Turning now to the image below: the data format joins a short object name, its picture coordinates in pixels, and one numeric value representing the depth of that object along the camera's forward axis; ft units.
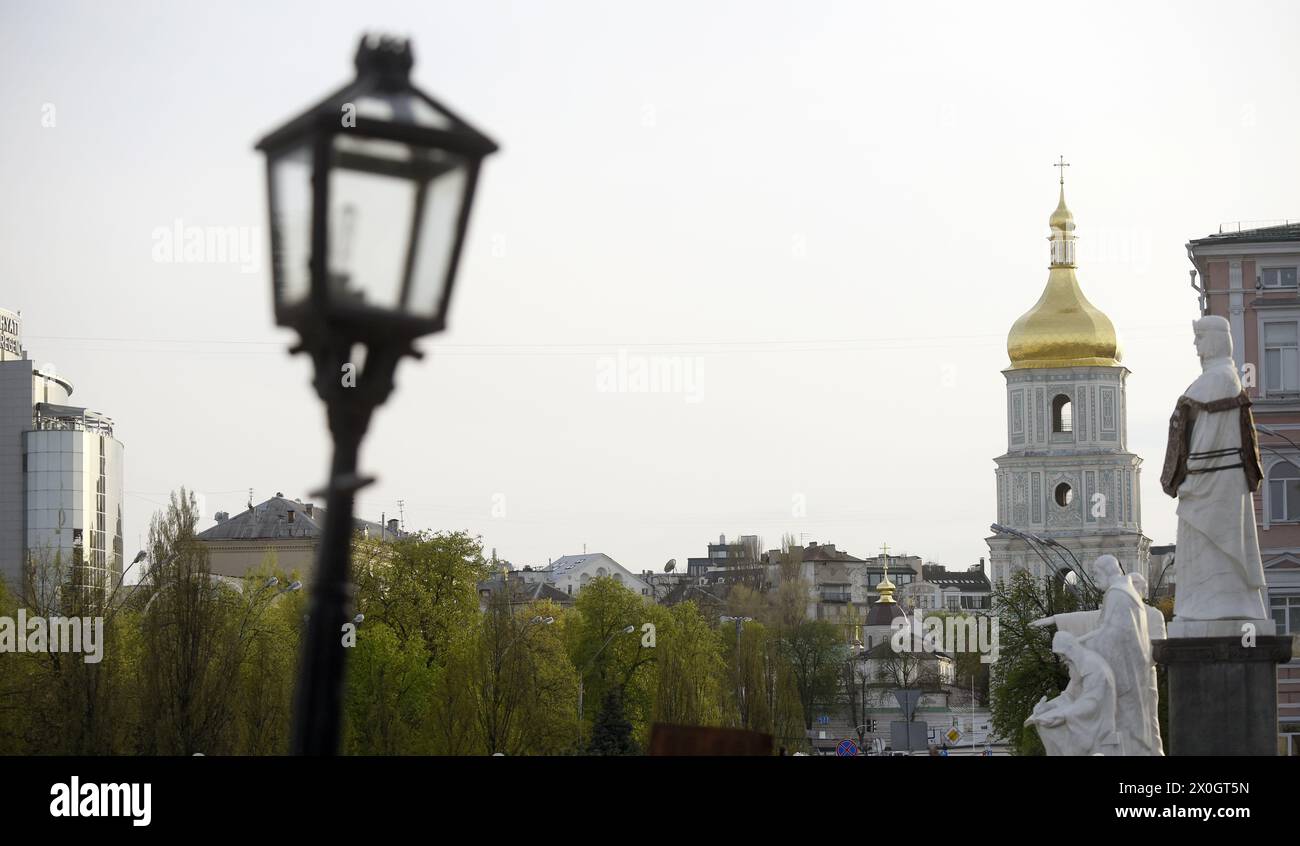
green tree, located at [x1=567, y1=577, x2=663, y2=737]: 238.27
